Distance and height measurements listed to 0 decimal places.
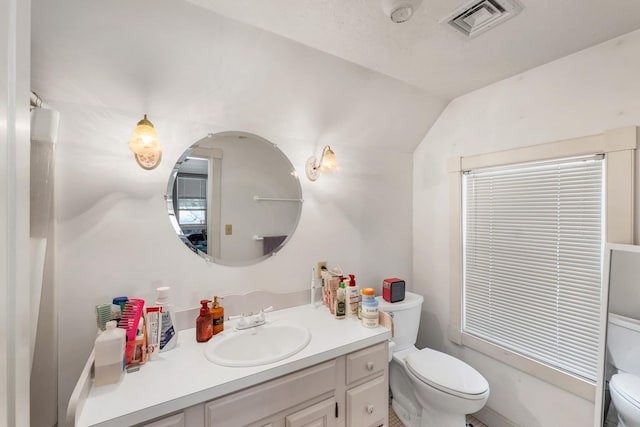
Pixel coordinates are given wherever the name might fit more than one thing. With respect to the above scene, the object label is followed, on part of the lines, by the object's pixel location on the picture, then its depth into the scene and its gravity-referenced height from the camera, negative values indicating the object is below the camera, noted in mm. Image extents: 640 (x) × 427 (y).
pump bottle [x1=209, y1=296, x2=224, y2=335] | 1359 -501
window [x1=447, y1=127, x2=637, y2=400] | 1402 -230
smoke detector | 1055 +818
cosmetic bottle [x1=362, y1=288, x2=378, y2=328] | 1456 -506
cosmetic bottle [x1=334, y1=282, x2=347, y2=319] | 1573 -503
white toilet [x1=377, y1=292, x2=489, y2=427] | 1480 -927
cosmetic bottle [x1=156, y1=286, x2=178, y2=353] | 1197 -466
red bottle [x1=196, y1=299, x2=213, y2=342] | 1304 -527
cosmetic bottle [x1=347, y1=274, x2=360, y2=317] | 1609 -485
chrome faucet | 1421 -550
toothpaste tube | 1144 -485
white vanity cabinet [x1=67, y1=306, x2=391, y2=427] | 896 -638
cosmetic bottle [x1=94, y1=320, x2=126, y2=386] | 963 -504
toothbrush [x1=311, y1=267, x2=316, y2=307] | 1740 -456
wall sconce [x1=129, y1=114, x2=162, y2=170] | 1228 +316
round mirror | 1437 +98
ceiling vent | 1124 +873
